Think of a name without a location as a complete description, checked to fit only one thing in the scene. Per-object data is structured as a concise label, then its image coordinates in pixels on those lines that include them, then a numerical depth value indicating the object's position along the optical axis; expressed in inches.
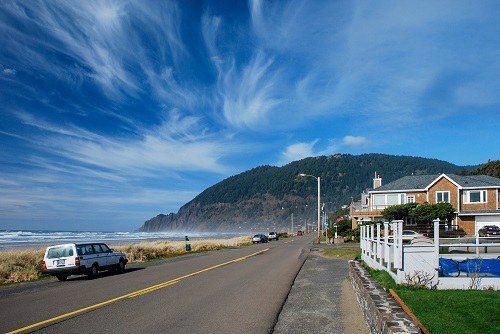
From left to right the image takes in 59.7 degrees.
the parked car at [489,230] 1479.3
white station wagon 698.1
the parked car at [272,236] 2694.4
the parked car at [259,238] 2285.3
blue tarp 400.8
